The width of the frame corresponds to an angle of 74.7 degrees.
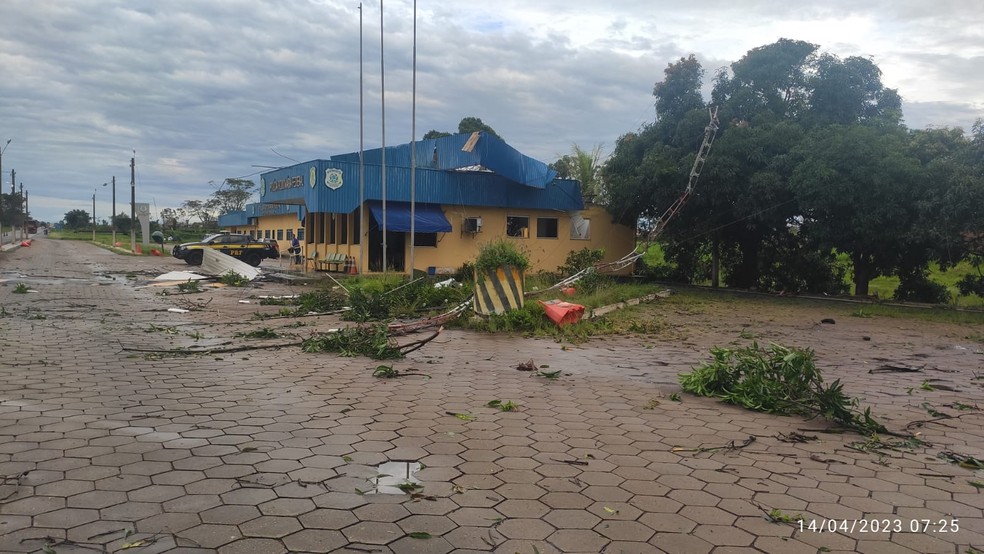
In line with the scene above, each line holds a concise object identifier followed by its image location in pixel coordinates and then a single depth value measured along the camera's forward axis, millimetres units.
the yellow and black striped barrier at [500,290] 11344
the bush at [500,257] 11172
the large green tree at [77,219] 119188
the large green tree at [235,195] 76500
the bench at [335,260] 25953
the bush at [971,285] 17797
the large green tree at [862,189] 17016
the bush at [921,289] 19219
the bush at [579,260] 25283
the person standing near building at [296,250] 30656
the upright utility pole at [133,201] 48753
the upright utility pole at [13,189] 65575
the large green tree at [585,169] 35594
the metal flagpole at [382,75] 21453
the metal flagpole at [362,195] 22438
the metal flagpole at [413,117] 21089
